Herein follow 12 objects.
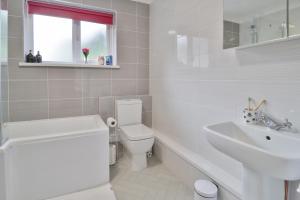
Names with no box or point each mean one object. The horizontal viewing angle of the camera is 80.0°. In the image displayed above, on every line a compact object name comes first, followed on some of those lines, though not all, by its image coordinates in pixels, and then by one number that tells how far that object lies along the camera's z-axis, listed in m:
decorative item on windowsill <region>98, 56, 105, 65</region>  2.72
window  2.40
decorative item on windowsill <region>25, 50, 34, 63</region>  2.29
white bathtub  1.58
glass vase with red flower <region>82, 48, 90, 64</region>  2.62
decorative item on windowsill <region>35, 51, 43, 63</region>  2.33
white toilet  2.15
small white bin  1.48
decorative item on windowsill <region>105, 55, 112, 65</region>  2.77
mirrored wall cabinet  1.13
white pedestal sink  0.81
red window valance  2.34
